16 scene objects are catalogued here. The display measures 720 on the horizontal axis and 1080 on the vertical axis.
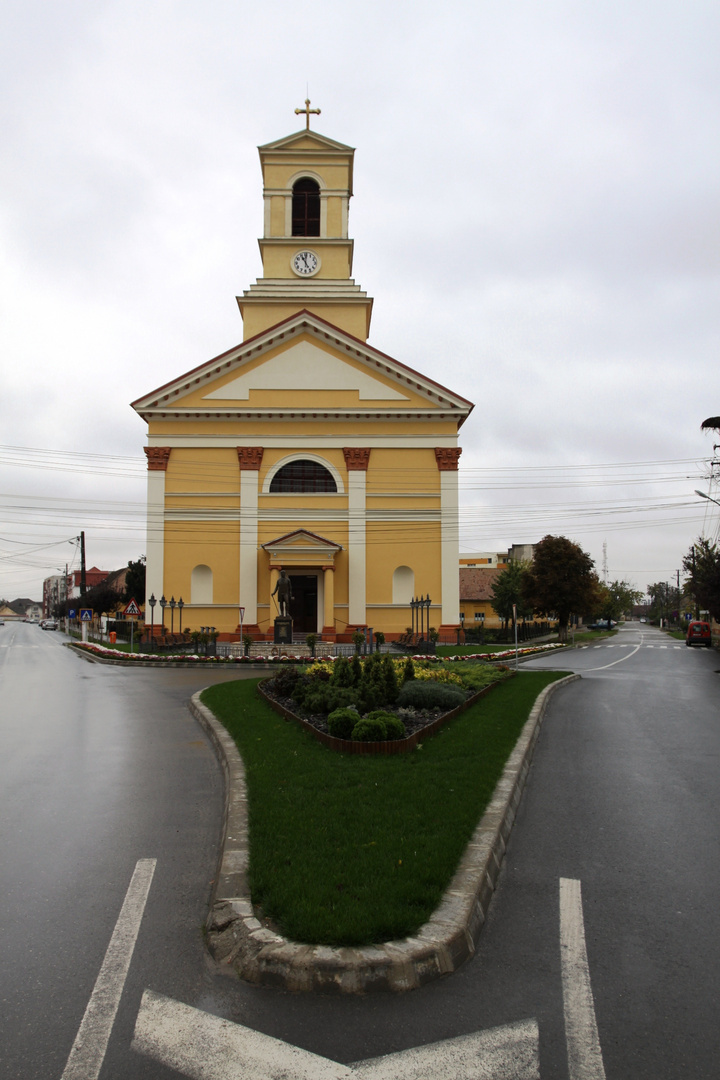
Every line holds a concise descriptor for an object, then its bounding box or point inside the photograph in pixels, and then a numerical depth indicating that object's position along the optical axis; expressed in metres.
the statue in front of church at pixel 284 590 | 32.56
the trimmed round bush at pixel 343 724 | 9.86
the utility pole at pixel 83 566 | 53.09
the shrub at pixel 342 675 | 13.48
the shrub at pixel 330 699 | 11.94
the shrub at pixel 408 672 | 15.00
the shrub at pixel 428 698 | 12.99
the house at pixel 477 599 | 71.76
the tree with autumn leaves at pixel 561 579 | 51.00
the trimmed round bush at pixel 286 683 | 14.86
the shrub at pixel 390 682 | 12.66
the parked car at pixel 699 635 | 50.41
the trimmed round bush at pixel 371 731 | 9.41
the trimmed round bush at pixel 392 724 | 9.64
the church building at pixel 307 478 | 36.91
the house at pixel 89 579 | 132.06
